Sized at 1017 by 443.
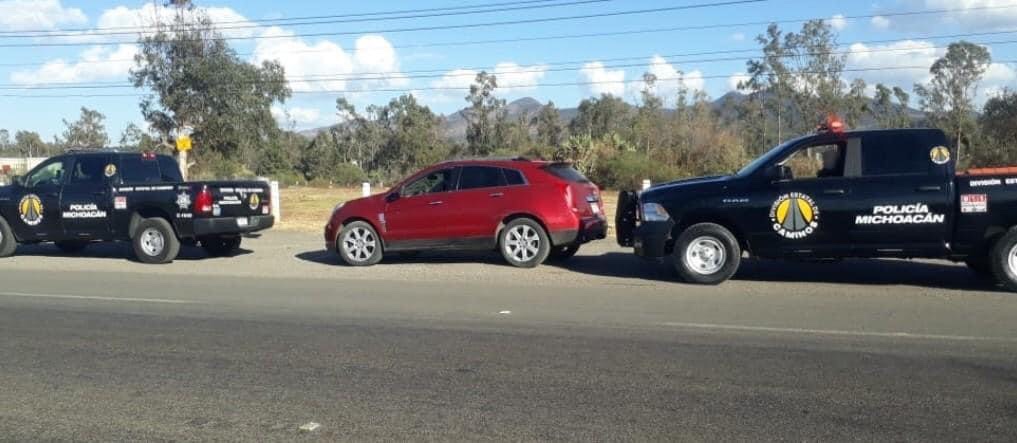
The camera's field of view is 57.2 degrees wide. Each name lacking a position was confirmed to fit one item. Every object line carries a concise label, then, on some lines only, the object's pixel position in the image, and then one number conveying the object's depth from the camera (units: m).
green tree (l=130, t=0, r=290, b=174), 38.22
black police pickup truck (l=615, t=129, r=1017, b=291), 10.36
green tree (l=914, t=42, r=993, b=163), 52.69
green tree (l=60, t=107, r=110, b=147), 84.50
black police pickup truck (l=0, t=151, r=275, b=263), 14.91
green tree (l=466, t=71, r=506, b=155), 62.38
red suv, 13.04
